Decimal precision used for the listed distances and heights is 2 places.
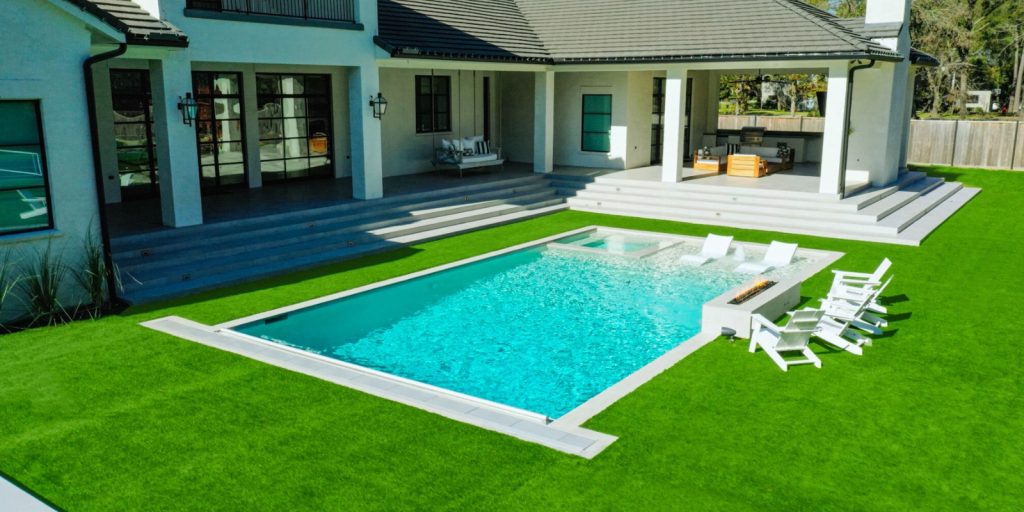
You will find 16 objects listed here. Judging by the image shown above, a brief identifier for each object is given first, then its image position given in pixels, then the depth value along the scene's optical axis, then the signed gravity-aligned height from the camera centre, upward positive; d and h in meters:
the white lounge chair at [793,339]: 9.38 -2.66
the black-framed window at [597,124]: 24.09 -0.24
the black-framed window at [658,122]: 25.01 -0.19
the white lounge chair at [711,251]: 15.28 -2.62
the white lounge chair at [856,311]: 10.39 -2.53
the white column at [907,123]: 24.67 -0.18
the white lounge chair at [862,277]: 11.56 -2.38
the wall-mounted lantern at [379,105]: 17.45 +0.22
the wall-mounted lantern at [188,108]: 13.79 +0.11
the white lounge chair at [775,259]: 14.66 -2.65
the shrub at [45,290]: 10.73 -2.35
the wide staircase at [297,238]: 12.84 -2.32
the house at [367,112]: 11.12 +0.07
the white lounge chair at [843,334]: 9.84 -2.72
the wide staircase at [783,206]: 17.38 -2.16
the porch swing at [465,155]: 21.52 -1.10
